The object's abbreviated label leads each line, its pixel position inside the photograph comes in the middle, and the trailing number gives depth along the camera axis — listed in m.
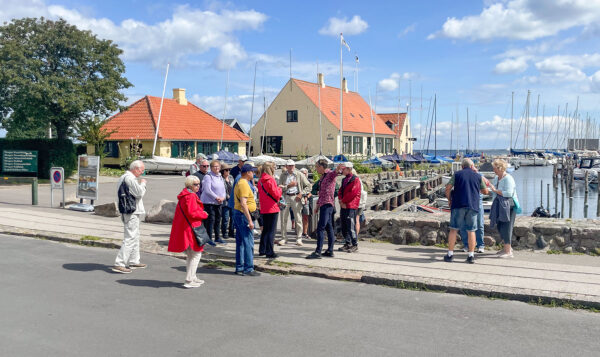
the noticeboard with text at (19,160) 27.91
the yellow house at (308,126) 56.78
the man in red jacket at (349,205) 9.62
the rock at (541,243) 9.52
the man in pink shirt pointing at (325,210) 9.50
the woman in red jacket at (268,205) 9.04
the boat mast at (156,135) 41.73
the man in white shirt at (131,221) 8.44
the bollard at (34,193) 18.38
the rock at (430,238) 10.33
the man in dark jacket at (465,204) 8.86
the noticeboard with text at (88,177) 17.08
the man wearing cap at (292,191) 11.02
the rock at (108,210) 15.29
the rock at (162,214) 14.07
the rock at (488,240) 9.90
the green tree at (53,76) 29.09
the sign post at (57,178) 17.28
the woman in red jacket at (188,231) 7.66
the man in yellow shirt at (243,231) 8.45
